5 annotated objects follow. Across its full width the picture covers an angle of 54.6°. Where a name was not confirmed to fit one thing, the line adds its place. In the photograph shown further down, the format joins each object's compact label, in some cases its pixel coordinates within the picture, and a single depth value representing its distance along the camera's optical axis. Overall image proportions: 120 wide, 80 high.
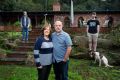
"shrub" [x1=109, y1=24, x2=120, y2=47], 6.07
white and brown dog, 4.96
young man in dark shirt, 5.45
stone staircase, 5.23
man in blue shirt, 2.98
